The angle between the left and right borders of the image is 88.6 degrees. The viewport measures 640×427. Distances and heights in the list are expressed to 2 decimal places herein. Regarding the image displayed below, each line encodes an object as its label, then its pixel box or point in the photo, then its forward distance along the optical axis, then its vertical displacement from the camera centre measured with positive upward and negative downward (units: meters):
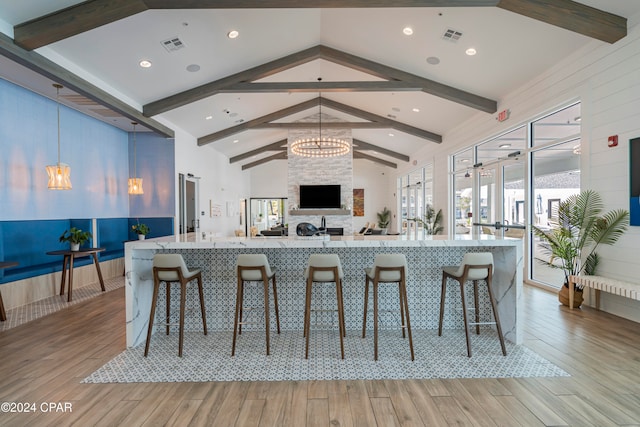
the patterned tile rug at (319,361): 2.63 -1.31
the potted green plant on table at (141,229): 6.23 -0.35
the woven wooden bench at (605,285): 3.40 -0.86
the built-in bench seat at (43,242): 4.60 -0.51
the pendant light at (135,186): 6.25 +0.48
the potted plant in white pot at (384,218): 14.44 -0.36
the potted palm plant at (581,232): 3.92 -0.29
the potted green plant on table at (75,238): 5.11 -0.43
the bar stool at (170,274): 2.98 -0.58
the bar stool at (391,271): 2.89 -0.54
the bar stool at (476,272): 2.93 -0.57
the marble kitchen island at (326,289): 3.60 -0.86
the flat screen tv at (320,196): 10.03 +0.45
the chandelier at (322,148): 7.39 +1.50
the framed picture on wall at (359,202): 14.95 +0.39
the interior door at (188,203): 7.73 +0.21
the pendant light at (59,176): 4.51 +0.49
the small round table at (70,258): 4.91 -0.75
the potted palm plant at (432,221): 9.42 -0.33
